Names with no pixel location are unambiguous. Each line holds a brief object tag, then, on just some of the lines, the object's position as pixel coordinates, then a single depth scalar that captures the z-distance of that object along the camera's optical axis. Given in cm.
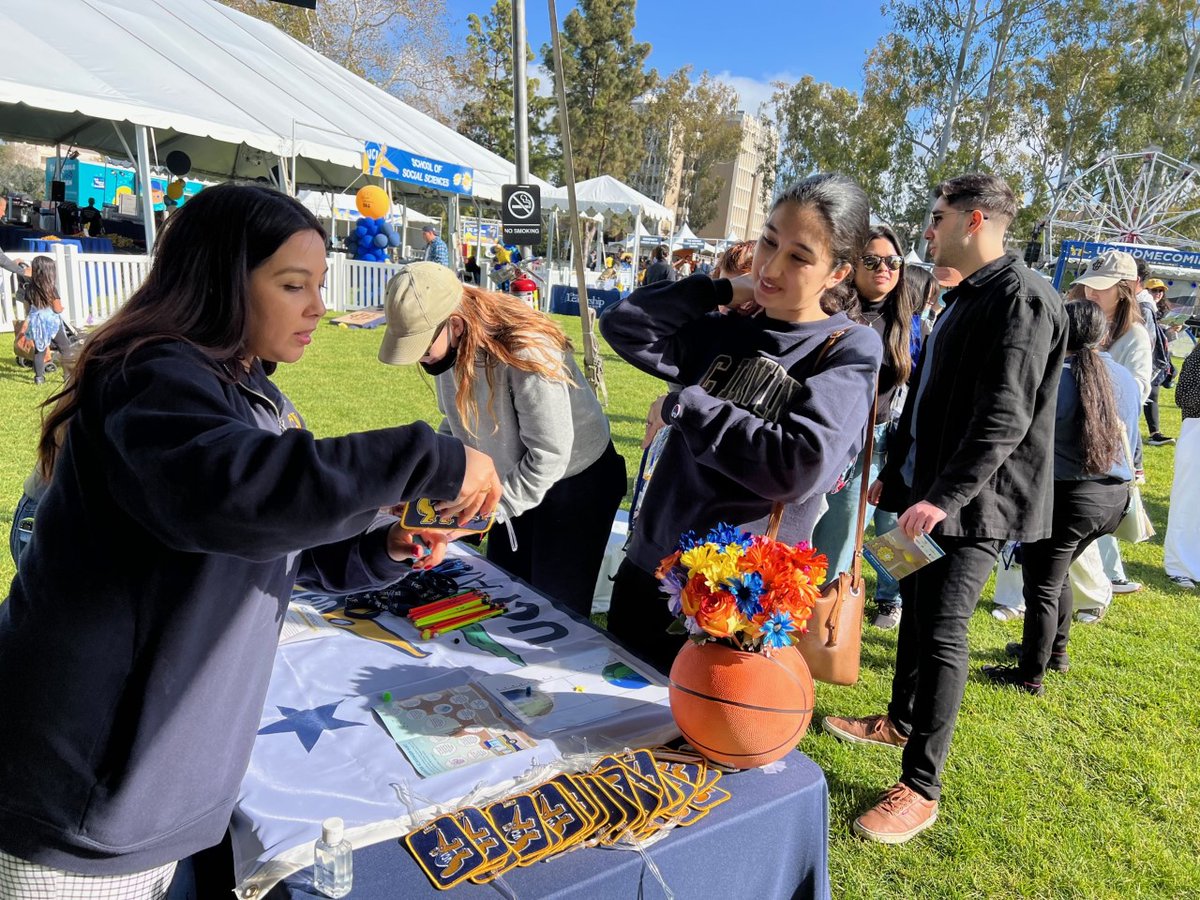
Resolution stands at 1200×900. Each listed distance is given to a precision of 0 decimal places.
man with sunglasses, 226
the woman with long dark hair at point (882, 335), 333
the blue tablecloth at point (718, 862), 129
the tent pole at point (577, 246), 351
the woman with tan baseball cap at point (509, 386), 230
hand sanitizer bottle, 123
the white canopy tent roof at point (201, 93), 1006
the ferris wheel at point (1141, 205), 2527
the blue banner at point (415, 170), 1344
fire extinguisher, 1277
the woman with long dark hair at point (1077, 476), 335
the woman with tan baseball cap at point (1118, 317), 438
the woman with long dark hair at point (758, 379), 174
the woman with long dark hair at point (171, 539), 94
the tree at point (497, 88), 3569
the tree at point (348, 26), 2980
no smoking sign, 525
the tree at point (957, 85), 2994
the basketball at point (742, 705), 158
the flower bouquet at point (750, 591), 156
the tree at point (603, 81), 4094
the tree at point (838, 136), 3434
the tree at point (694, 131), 5003
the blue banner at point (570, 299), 1791
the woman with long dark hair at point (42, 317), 734
